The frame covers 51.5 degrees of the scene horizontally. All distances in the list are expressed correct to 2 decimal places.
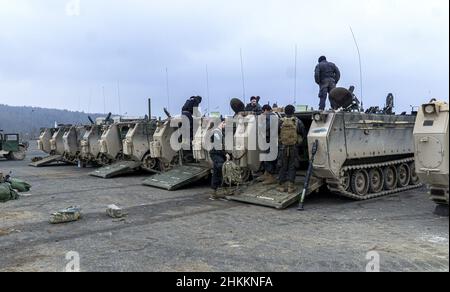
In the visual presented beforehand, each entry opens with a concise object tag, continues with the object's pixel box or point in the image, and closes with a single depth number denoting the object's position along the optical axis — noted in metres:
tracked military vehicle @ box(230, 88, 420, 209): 9.02
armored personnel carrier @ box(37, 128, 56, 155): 22.14
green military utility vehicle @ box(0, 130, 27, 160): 25.28
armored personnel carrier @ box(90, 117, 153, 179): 15.14
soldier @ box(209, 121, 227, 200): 10.19
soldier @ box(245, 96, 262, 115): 11.91
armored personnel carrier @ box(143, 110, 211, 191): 11.96
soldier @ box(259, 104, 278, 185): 9.85
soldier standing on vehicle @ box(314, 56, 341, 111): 11.74
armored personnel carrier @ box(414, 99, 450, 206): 7.38
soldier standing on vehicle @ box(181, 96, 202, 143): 12.88
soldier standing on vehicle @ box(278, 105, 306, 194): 9.28
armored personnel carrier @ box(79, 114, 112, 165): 17.66
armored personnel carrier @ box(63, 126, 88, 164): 19.69
